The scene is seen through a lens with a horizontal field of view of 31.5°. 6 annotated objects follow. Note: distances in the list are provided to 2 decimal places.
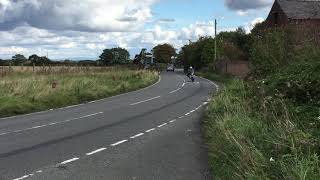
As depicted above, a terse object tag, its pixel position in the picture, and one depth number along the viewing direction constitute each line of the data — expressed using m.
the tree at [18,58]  98.81
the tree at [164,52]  174.75
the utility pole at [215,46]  87.00
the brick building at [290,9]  65.61
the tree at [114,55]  135.00
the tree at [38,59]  102.39
